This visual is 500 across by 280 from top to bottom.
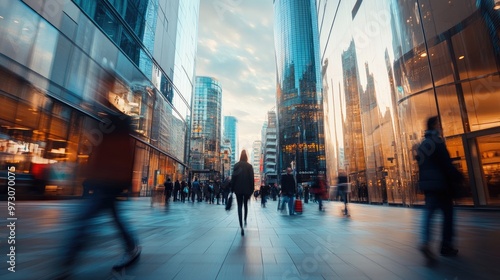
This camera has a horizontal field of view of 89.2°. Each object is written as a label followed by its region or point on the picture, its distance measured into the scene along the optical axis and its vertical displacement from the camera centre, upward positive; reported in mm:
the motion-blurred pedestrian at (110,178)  2896 +147
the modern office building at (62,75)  11742 +6333
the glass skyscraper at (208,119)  97125 +27587
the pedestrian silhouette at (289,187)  10933 +123
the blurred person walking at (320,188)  13617 +101
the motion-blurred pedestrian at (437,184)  3719 +89
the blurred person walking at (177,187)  21641 +239
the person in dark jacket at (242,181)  6094 +211
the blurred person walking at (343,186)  11586 +179
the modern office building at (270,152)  128500 +19554
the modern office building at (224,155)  112188 +15294
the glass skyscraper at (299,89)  99812 +43637
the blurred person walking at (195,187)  22694 +251
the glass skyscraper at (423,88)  13159 +6380
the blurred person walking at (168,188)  18242 +131
